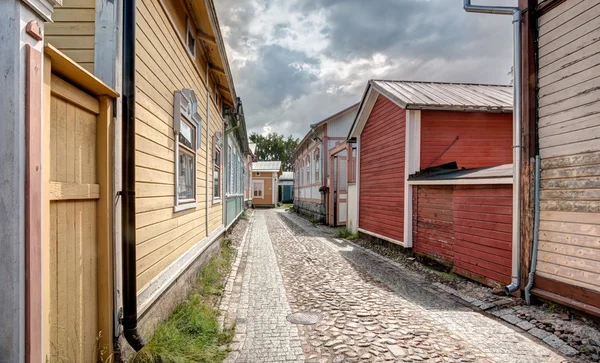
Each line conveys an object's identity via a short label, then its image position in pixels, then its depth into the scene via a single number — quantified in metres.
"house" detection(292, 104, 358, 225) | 14.95
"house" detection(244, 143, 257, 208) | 23.03
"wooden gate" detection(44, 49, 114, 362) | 1.84
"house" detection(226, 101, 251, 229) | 9.76
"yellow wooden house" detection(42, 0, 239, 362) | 2.05
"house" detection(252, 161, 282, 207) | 31.97
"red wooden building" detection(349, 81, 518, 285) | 5.39
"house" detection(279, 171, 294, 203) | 42.31
